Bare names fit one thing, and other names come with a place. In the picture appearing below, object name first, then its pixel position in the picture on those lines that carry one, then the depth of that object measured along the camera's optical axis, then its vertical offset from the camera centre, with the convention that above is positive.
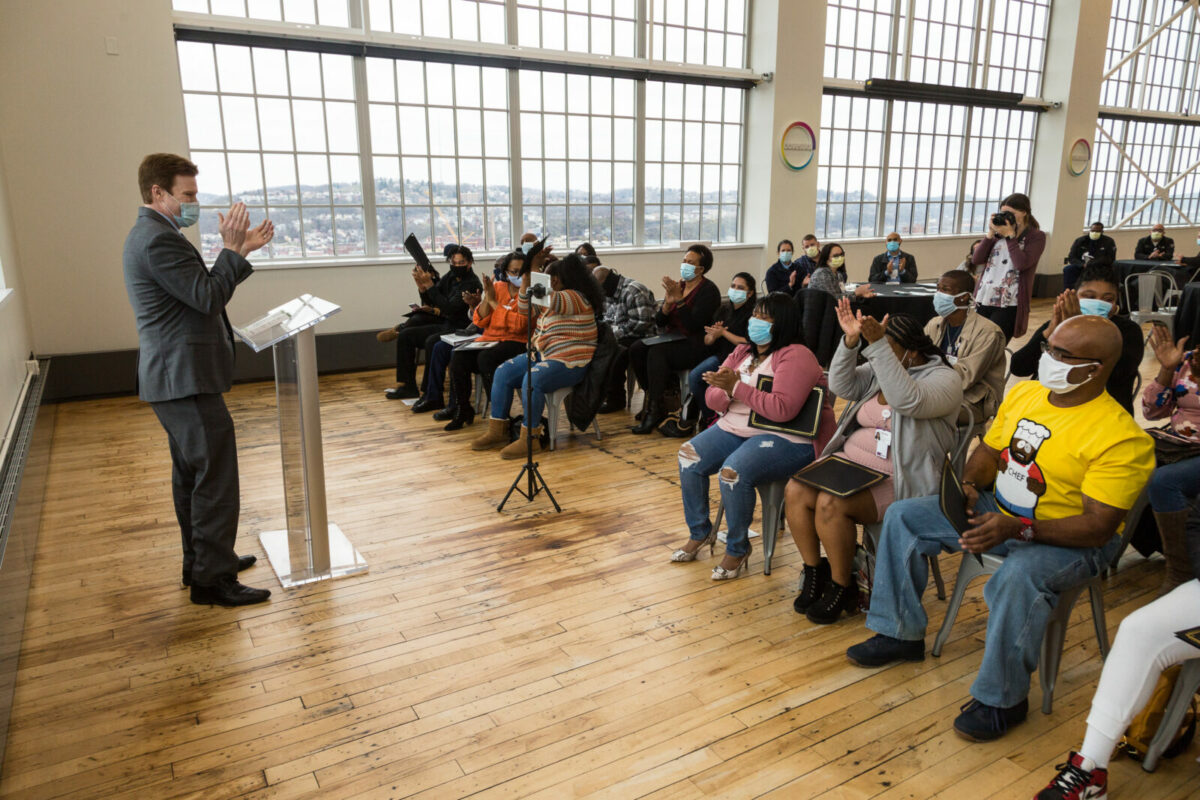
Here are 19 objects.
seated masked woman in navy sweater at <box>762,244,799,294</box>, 7.92 -0.57
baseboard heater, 2.57 -1.24
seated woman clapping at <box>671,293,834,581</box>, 3.24 -0.92
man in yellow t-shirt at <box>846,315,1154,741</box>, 2.19 -0.81
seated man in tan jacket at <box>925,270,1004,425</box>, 3.71 -0.69
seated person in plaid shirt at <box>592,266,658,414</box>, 6.03 -0.77
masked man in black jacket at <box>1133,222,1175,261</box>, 11.23 -0.47
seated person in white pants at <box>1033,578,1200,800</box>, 1.96 -1.15
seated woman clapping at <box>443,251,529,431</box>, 5.71 -0.98
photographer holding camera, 5.50 -0.35
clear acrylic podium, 3.15 -0.93
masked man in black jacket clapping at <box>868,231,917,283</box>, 9.06 -0.59
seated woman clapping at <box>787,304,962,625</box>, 2.75 -0.81
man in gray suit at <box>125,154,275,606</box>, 2.77 -0.44
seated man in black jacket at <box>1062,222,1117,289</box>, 10.64 -0.49
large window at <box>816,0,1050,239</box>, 10.99 +1.36
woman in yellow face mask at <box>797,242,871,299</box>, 7.20 -0.56
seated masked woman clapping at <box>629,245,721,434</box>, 5.58 -0.78
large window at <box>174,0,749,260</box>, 7.12 +0.86
